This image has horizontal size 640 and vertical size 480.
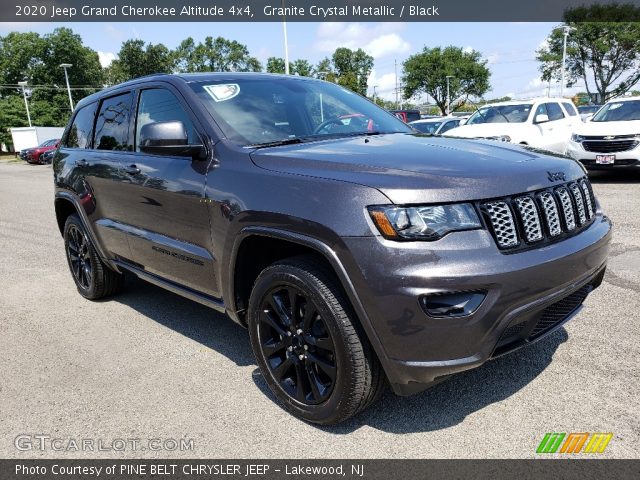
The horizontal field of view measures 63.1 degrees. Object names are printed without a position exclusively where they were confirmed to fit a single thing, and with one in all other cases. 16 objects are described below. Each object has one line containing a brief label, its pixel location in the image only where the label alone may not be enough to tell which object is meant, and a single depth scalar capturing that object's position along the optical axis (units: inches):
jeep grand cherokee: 85.3
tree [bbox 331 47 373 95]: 3823.8
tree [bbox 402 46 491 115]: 2687.0
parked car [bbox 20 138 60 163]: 1251.2
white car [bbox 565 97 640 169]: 380.5
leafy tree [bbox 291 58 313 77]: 3031.3
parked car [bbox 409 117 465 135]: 623.5
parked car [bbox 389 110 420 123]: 948.8
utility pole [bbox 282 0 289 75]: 953.0
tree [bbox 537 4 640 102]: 1571.1
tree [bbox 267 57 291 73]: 3134.8
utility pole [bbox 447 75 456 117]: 2725.9
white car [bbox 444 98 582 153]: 433.7
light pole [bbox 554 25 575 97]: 1512.1
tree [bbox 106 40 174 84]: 2901.1
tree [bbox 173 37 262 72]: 3292.3
